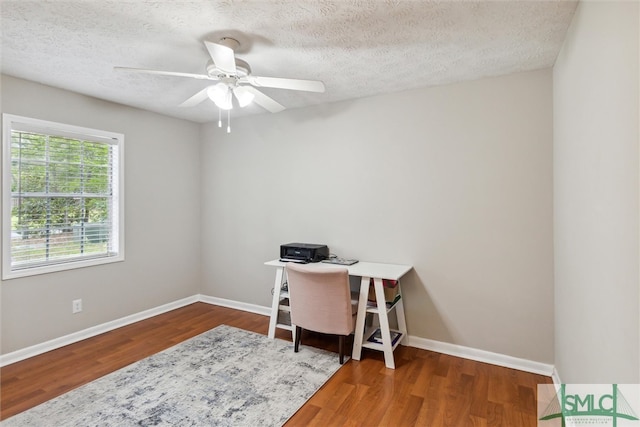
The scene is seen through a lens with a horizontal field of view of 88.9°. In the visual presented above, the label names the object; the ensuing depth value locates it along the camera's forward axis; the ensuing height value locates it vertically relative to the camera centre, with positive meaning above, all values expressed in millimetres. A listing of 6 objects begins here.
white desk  2699 -821
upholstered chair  2617 -690
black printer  3281 -383
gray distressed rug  2035 -1248
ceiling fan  2021 +908
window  2768 +189
